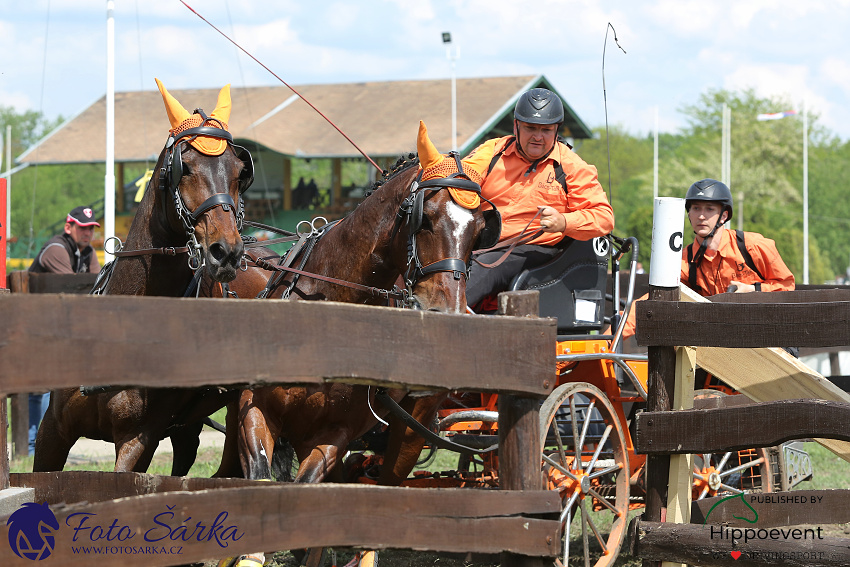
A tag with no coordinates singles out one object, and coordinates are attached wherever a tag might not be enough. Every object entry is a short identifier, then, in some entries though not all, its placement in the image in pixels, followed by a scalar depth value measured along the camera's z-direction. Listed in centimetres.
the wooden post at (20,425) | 1703
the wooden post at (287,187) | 6203
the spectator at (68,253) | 1795
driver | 1030
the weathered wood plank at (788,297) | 945
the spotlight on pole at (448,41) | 4259
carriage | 987
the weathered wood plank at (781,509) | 819
